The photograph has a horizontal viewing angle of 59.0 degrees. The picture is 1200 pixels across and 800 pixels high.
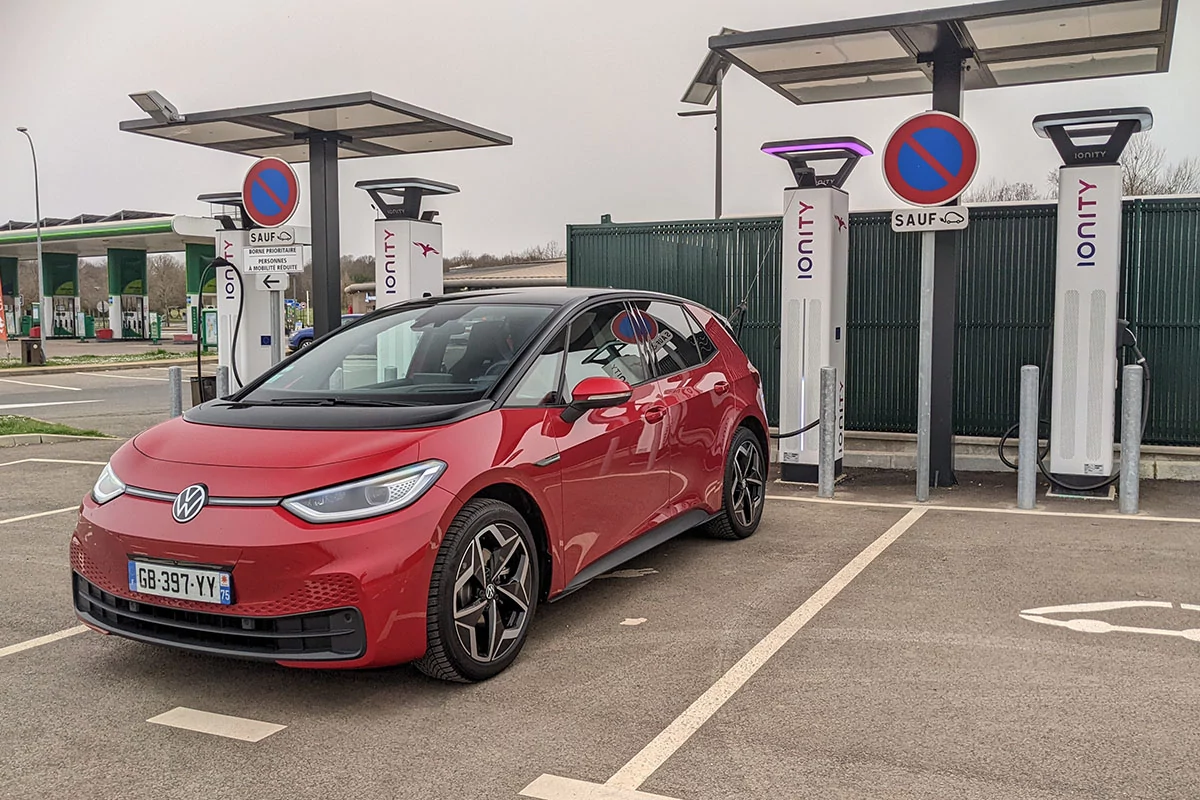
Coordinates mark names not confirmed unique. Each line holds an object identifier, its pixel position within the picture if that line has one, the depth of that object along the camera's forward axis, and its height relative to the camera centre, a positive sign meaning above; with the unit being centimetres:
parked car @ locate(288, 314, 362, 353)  2075 +0
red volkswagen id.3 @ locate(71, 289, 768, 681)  385 -63
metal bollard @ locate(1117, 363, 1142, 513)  742 -77
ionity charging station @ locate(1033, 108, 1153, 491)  810 +28
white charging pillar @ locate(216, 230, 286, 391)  1298 +25
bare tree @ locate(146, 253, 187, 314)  9056 +485
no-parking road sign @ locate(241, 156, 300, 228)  893 +124
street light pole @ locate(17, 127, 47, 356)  3984 +496
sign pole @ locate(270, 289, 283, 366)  972 +11
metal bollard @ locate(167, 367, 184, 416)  965 -48
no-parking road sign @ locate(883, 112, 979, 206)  783 +130
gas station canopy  3919 +424
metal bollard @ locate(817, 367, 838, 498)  830 -77
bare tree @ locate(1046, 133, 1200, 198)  3083 +471
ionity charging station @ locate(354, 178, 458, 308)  1152 +107
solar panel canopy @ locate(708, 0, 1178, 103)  764 +228
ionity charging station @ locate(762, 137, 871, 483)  901 +32
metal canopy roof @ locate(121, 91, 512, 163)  962 +207
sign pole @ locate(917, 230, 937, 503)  819 -28
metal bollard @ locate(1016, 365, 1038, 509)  784 -93
